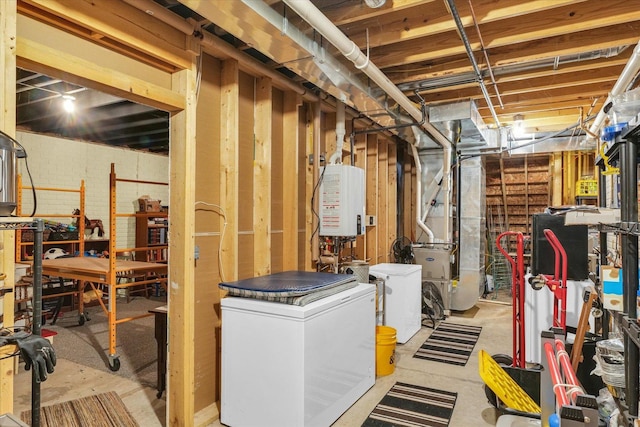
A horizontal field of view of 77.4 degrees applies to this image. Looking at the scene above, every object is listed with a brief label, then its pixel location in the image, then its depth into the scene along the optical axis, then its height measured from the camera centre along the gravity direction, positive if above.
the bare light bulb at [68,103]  4.63 +1.40
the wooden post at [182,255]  2.49 -0.23
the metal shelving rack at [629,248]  1.65 -0.12
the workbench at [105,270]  3.75 -0.52
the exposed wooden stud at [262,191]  3.27 +0.23
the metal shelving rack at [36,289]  1.55 -0.28
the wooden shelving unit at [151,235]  7.27 -0.29
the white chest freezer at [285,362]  2.37 -0.90
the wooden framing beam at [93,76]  1.74 +0.71
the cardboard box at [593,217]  1.92 +0.01
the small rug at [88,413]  2.79 -1.42
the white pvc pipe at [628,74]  2.82 +1.14
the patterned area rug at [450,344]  4.00 -1.38
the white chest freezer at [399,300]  4.41 -0.89
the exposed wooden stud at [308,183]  3.93 +0.36
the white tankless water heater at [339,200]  3.75 +0.18
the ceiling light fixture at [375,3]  2.40 +1.31
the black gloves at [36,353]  1.44 -0.49
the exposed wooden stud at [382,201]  5.85 +0.27
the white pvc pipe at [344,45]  2.07 +1.09
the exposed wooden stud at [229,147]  2.92 +0.53
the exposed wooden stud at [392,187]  6.16 +0.50
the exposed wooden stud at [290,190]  3.66 +0.27
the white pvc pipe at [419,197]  5.93 +0.34
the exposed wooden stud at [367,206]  5.21 +0.19
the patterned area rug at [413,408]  2.73 -1.38
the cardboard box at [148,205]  7.28 +0.26
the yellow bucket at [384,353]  3.52 -1.18
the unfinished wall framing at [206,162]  2.04 +0.44
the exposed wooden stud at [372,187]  5.59 +0.46
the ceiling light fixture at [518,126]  5.90 +1.47
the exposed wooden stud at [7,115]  1.59 +0.42
